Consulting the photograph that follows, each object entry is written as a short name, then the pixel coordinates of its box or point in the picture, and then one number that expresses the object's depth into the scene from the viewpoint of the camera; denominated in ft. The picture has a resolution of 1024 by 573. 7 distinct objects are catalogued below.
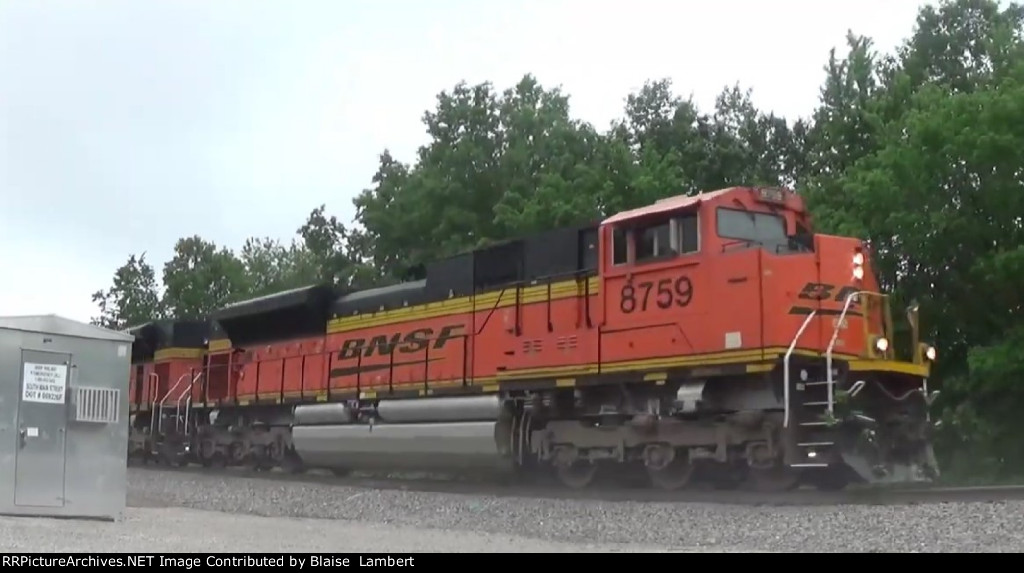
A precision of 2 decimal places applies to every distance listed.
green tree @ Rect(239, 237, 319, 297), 169.99
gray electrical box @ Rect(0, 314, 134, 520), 35.94
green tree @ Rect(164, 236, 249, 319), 169.27
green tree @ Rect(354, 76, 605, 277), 113.60
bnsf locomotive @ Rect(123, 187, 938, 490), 41.06
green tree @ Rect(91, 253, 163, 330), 173.47
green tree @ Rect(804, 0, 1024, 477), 61.31
